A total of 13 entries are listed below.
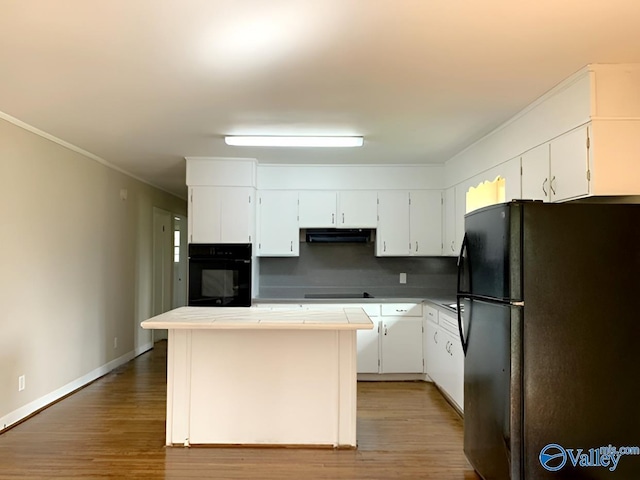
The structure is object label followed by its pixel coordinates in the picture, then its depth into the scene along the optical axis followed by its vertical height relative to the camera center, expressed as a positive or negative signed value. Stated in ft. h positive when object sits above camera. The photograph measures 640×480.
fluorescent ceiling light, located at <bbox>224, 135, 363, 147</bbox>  11.93 +3.12
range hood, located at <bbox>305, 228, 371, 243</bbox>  16.44 +0.67
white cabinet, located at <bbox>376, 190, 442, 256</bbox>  16.15 +1.20
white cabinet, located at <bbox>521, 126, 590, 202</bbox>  8.06 +1.78
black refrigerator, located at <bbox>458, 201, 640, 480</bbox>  6.91 -1.39
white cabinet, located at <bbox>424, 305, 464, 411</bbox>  11.82 -3.07
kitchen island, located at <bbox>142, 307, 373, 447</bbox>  9.69 -3.01
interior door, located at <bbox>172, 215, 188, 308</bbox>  23.58 -0.45
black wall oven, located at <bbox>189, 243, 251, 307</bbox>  14.88 -0.88
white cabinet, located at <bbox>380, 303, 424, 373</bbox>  15.08 -3.13
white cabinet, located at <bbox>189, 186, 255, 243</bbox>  14.94 +1.31
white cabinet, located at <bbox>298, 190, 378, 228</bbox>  16.11 +1.67
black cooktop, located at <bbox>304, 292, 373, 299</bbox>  16.19 -1.60
